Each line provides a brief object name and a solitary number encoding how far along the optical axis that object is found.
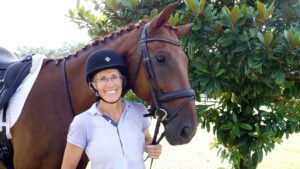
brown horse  2.31
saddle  2.74
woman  2.16
